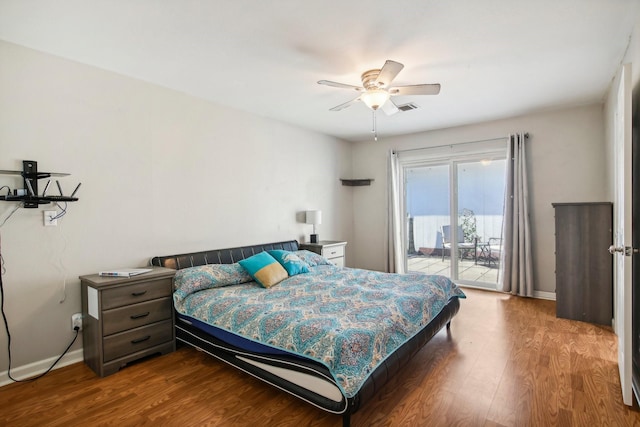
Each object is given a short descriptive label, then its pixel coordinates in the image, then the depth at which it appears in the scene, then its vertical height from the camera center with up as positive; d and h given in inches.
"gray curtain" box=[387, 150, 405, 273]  221.1 -7.3
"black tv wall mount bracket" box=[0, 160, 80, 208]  94.5 +8.9
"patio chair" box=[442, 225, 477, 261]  202.0 -21.5
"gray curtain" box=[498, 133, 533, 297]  174.2 -11.0
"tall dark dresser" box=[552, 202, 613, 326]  135.9 -23.8
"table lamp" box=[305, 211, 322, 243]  191.8 -4.3
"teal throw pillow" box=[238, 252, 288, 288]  124.3 -22.8
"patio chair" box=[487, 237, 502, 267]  191.7 -25.0
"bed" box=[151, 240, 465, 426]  71.1 -30.1
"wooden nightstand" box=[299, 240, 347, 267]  184.4 -22.2
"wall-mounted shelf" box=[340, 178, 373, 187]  233.5 +21.4
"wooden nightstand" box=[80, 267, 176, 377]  97.5 -33.5
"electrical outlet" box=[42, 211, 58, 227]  101.3 -0.8
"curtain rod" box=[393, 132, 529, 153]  176.9 +41.1
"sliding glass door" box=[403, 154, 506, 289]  194.4 -4.3
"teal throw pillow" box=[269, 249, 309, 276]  139.4 -22.1
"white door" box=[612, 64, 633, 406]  76.2 -7.0
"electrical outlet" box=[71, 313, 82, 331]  106.7 -35.2
